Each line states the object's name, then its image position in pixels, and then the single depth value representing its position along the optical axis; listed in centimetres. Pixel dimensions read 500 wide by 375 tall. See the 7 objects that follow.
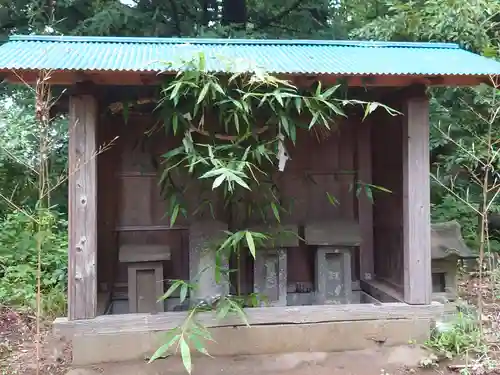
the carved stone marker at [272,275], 377
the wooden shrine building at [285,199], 311
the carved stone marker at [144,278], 371
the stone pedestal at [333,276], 387
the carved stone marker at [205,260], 349
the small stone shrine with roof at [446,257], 410
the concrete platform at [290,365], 304
